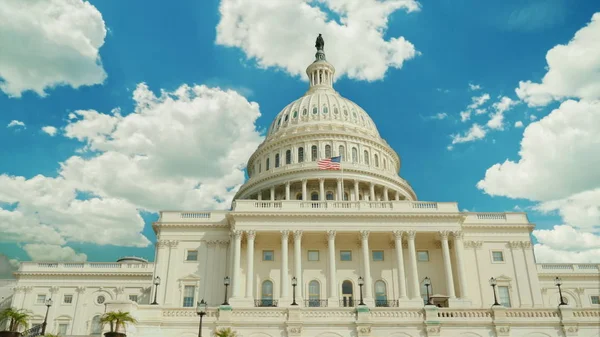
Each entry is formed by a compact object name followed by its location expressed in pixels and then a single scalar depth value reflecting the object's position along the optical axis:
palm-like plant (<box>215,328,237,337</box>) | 31.22
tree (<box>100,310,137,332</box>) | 32.25
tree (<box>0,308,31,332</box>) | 34.62
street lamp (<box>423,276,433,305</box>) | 56.63
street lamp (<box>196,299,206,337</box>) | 32.57
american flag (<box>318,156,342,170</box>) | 73.75
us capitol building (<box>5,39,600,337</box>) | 57.66
